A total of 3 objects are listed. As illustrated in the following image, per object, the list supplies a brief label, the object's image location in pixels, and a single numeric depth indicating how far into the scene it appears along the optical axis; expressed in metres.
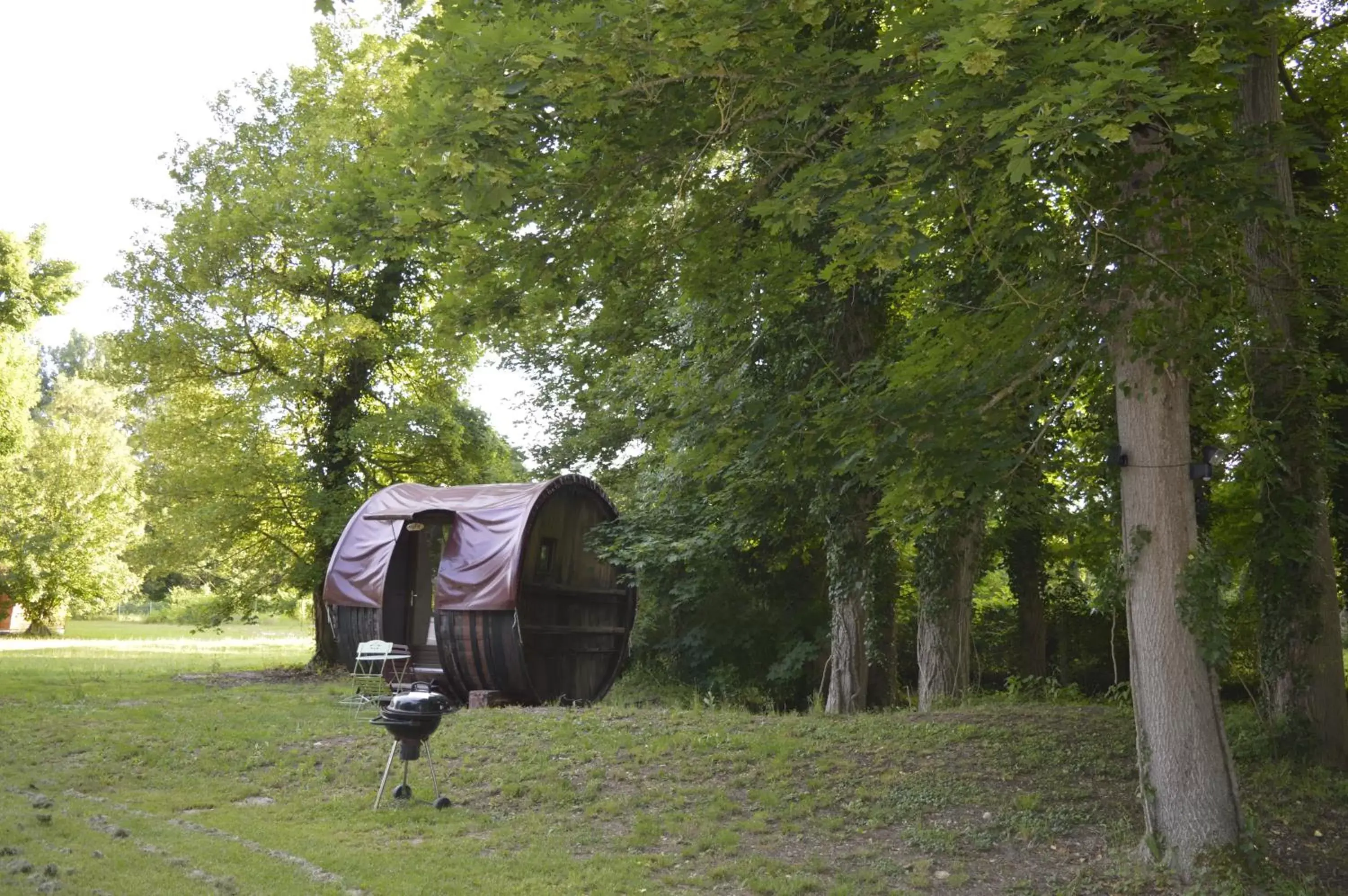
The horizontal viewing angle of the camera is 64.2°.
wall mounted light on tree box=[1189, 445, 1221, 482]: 6.84
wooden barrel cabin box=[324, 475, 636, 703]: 14.71
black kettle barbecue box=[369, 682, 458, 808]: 8.32
